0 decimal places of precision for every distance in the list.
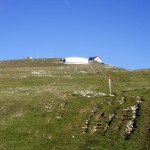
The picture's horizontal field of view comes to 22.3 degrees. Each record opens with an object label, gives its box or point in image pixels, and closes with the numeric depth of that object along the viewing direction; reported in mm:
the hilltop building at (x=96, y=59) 177600
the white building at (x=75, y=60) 148625
